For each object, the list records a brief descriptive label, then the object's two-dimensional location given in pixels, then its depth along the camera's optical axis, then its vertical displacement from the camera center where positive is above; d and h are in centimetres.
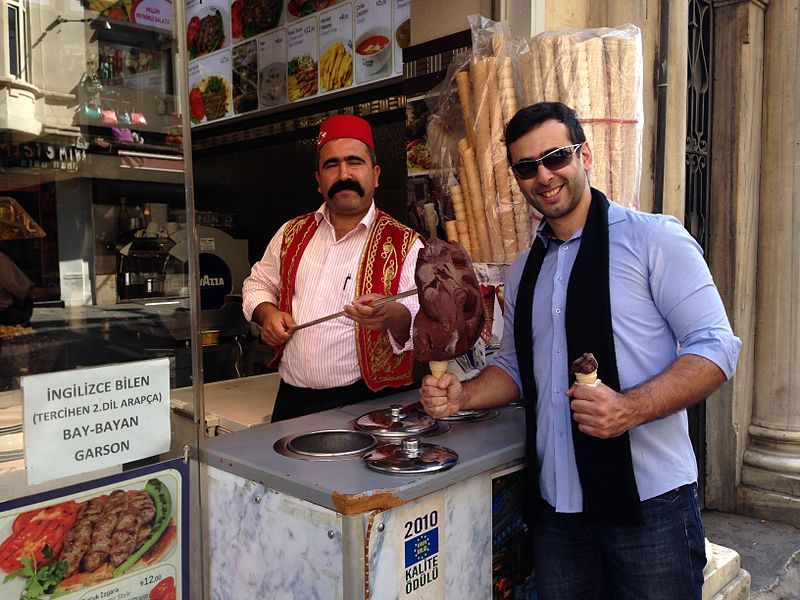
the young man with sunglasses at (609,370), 201 -31
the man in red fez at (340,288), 305 -7
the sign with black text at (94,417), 156 -34
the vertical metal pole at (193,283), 185 -2
